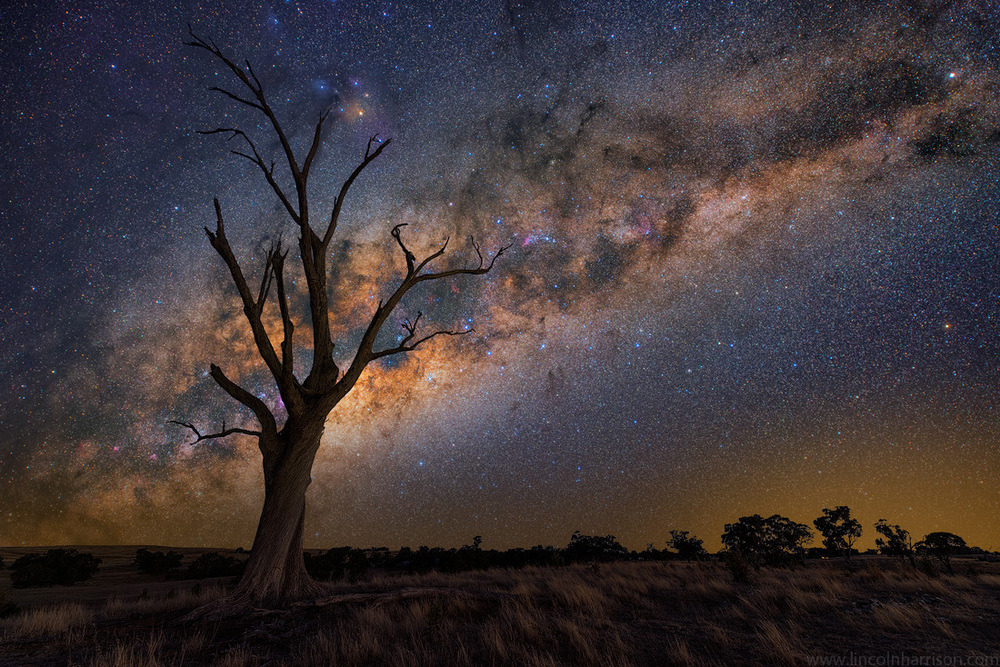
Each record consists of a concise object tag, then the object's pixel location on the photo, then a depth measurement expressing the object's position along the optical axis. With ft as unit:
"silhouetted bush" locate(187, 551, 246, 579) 70.69
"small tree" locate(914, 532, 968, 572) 163.89
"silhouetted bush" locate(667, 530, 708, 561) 150.58
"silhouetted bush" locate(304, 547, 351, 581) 56.42
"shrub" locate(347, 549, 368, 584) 53.08
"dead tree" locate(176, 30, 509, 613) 26.55
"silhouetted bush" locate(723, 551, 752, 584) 41.37
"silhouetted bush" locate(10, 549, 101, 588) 55.47
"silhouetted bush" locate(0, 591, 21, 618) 30.60
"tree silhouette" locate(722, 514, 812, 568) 165.58
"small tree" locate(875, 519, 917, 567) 104.81
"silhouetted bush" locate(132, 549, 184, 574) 73.36
